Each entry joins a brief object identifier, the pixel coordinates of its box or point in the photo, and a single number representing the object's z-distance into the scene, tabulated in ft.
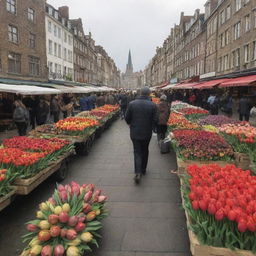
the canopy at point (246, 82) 47.69
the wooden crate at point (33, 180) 15.51
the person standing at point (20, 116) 37.83
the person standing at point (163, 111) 32.24
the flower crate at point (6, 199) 13.53
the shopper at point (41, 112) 44.78
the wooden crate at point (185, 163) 19.45
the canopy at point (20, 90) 36.91
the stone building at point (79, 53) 171.83
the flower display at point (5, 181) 14.08
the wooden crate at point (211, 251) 9.04
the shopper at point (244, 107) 54.70
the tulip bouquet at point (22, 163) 16.28
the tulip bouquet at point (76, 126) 29.40
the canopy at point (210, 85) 68.18
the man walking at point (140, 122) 20.68
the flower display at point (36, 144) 20.59
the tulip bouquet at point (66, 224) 10.32
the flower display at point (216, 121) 34.71
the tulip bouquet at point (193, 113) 44.57
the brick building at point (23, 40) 81.76
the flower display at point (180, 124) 32.10
